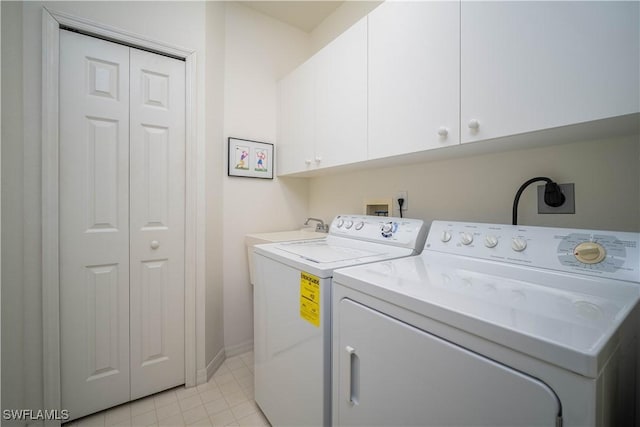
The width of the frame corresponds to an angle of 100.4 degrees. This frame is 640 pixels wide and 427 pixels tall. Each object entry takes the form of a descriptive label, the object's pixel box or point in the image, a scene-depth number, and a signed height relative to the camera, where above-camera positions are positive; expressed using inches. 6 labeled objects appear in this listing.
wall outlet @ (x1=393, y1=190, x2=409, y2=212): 64.2 +3.5
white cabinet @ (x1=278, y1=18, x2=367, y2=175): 57.8 +26.4
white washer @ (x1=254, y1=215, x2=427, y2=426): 40.2 -16.6
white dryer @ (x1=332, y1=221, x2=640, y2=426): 19.3 -10.6
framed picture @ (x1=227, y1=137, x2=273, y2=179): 81.0 +16.5
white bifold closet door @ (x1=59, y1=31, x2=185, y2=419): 56.5 -2.9
